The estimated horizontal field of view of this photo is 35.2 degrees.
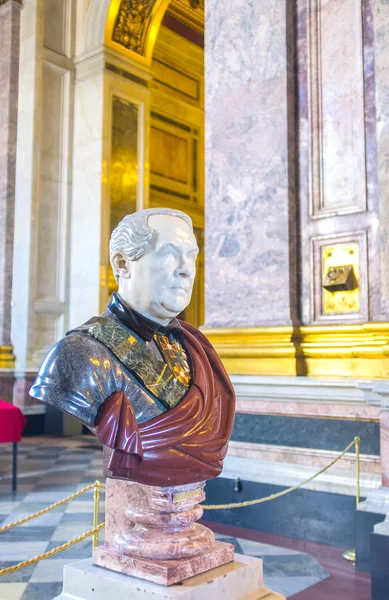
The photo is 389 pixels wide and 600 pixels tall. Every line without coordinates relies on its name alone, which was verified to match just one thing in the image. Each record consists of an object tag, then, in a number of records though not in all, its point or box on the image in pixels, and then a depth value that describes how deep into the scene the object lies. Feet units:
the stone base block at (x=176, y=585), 6.09
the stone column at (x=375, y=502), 12.14
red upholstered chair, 18.77
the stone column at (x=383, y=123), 14.58
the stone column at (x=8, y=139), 33.30
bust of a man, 6.18
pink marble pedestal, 6.34
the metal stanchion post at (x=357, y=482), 12.78
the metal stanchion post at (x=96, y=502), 9.82
